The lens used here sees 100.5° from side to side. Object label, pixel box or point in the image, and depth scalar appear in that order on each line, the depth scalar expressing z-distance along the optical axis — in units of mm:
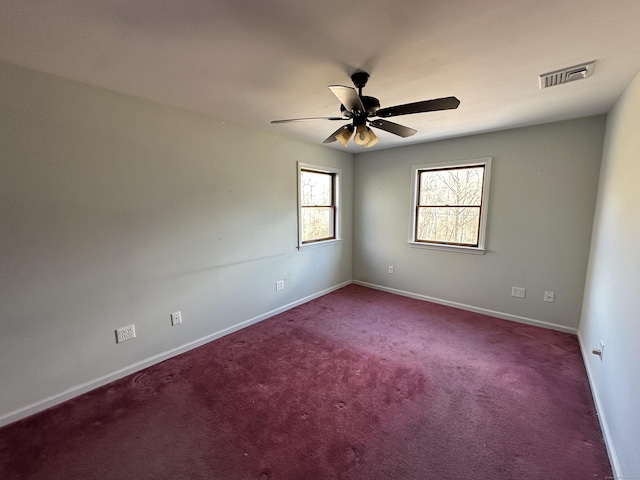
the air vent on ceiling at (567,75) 1745
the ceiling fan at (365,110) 1638
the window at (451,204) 3520
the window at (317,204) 3877
